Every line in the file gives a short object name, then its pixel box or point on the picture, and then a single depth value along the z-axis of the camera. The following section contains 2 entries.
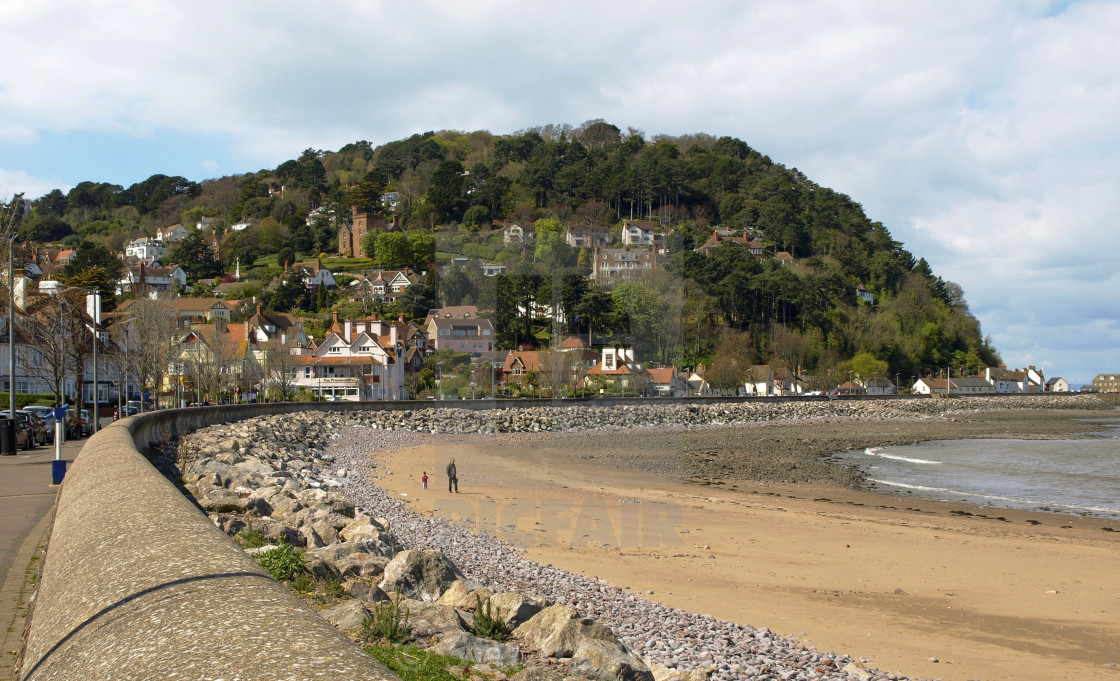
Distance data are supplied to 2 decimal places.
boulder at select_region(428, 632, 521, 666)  4.75
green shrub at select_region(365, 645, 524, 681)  4.13
